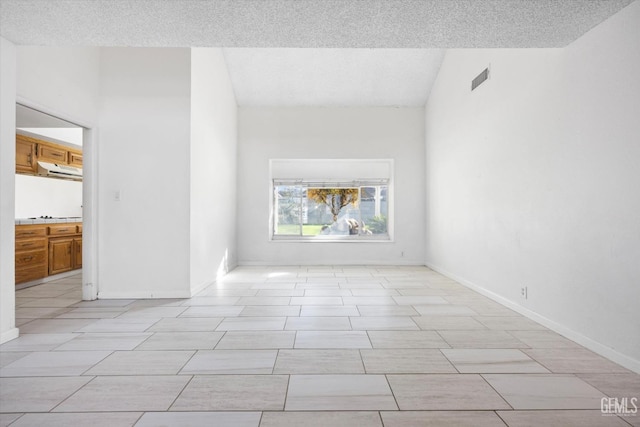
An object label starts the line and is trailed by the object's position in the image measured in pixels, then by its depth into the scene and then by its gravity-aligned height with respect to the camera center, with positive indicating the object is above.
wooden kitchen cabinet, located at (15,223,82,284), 4.76 -0.47
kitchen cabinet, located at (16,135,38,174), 5.21 +0.93
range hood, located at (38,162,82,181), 5.55 +0.75
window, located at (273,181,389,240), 7.14 +0.08
